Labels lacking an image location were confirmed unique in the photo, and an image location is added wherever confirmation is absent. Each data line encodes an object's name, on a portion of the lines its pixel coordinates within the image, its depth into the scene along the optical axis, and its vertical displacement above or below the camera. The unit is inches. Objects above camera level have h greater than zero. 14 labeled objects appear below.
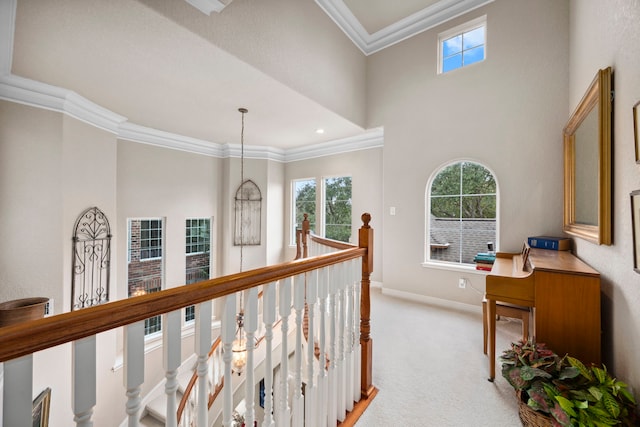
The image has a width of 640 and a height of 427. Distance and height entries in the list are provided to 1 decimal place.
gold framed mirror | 57.3 +13.7
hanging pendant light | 99.7 -58.2
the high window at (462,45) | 131.6 +89.4
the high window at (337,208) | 203.4 +4.6
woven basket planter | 52.9 -43.4
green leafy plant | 44.3 -34.1
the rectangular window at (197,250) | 200.7 -29.6
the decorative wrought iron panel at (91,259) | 122.5 -23.5
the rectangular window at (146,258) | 171.6 -30.6
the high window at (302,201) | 226.4 +11.0
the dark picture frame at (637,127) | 45.3 +15.5
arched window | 129.3 +1.1
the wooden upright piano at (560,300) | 59.6 -21.6
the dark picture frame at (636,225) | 44.8 -1.8
